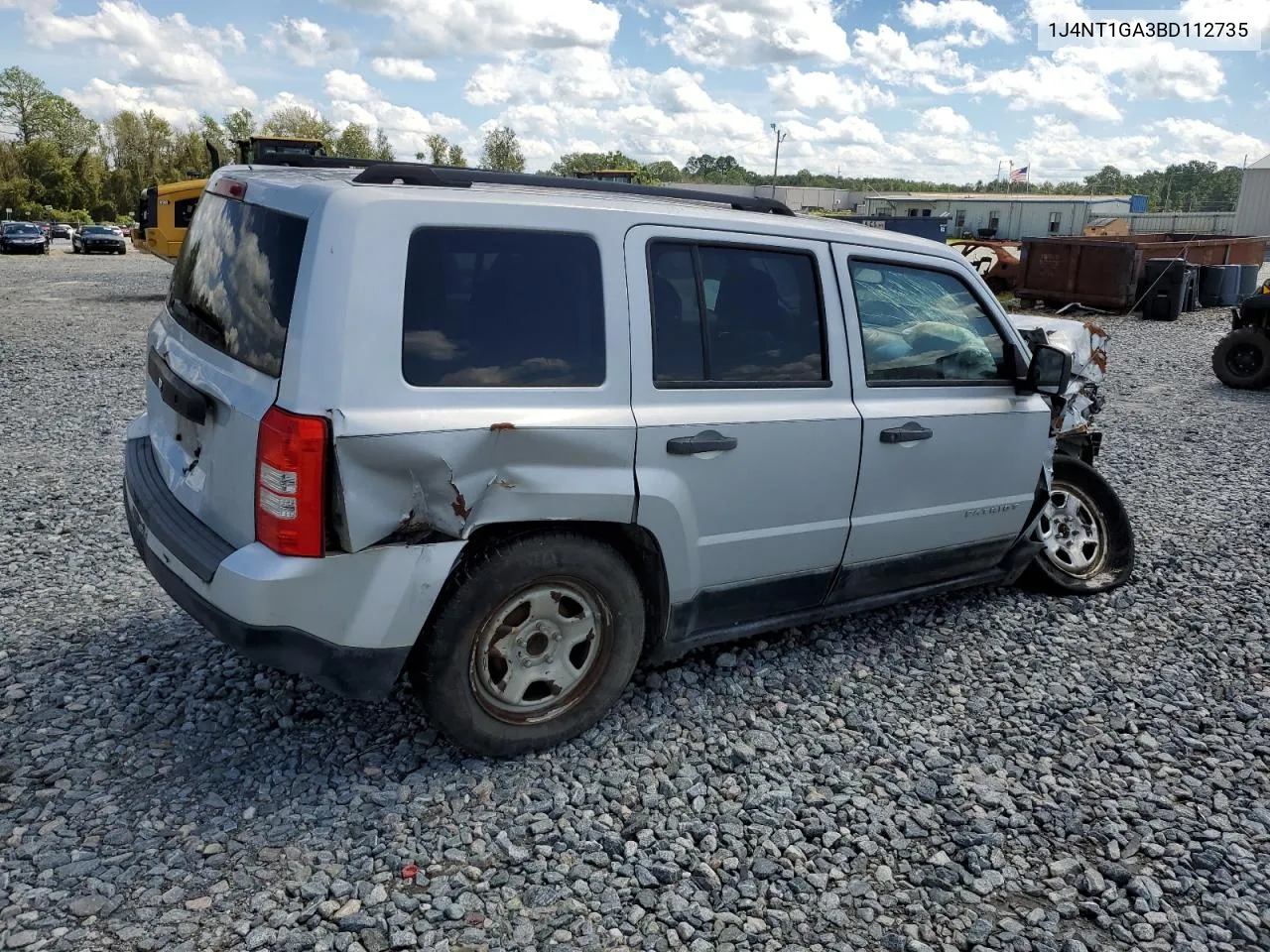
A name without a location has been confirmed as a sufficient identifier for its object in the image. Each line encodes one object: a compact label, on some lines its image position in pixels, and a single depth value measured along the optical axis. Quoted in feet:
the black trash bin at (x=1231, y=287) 70.28
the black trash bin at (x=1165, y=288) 65.67
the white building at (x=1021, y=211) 234.17
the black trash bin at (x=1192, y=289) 67.72
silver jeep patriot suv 9.53
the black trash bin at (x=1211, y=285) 69.87
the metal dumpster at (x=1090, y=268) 66.54
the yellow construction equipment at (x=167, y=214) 64.13
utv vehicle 41.86
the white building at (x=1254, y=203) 181.47
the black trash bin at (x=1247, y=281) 71.49
